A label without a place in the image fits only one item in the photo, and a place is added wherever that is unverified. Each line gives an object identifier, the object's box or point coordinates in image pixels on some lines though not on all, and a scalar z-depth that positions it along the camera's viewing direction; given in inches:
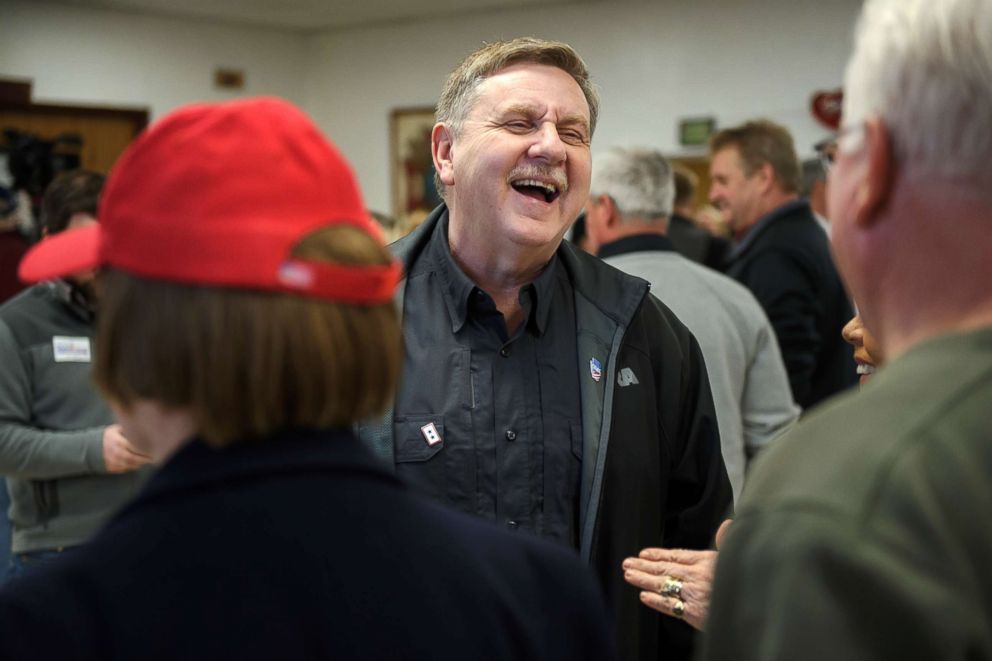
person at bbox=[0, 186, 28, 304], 192.1
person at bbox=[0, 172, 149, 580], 116.7
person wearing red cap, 35.6
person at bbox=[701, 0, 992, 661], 30.0
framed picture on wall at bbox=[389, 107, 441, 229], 413.1
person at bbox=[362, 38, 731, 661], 79.7
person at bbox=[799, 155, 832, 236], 220.8
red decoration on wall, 343.3
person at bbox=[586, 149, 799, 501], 125.6
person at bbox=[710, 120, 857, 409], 166.7
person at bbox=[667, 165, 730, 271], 217.9
